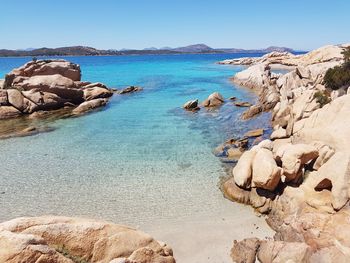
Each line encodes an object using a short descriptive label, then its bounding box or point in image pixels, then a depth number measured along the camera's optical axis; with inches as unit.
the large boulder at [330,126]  619.5
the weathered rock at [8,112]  1461.2
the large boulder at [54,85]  1659.0
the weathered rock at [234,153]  860.2
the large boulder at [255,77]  2081.7
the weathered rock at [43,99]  1577.3
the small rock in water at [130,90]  2172.2
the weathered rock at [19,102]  1533.0
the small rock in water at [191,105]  1545.8
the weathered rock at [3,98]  1537.9
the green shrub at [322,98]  892.0
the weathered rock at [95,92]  1876.6
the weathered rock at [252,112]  1311.5
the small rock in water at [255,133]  1045.8
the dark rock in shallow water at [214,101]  1604.3
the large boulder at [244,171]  636.7
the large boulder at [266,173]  591.2
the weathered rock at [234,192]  629.6
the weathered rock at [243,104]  1555.1
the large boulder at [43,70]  1843.0
